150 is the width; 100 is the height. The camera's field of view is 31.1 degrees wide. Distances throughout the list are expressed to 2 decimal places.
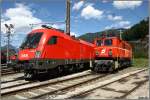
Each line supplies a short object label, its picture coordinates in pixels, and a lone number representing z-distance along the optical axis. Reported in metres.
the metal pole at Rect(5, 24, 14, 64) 40.30
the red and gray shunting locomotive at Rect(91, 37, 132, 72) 22.36
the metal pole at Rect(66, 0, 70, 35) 28.38
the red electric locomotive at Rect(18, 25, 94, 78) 16.16
